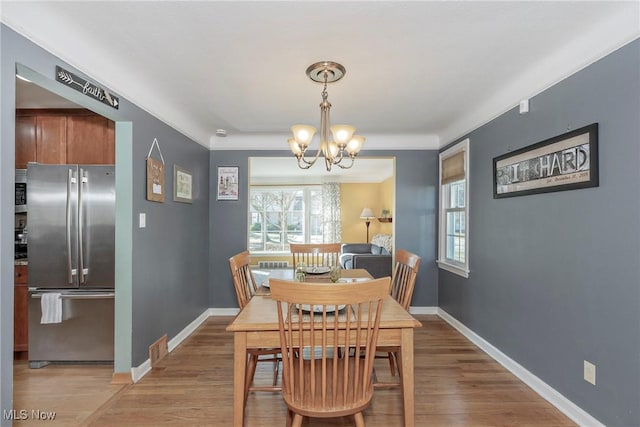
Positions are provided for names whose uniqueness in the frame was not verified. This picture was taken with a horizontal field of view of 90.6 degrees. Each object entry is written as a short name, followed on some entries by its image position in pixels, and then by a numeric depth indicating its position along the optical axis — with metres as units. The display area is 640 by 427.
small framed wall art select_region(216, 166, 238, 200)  4.19
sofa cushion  5.85
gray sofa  4.58
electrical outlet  1.85
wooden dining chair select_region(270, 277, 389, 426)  1.33
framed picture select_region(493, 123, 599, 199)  1.85
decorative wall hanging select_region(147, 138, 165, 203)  2.64
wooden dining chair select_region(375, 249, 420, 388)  2.07
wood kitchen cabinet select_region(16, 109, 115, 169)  2.83
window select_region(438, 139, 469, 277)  3.40
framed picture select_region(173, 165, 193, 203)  3.18
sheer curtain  7.97
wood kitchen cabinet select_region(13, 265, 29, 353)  2.72
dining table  1.57
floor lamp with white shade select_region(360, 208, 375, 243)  7.84
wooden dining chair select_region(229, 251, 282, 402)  2.06
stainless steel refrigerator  2.56
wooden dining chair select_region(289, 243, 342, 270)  3.18
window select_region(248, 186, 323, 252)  8.00
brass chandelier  2.13
